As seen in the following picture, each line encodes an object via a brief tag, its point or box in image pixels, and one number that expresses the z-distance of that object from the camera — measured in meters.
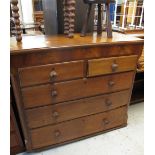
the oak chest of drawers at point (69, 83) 1.12
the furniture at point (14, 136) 1.23
